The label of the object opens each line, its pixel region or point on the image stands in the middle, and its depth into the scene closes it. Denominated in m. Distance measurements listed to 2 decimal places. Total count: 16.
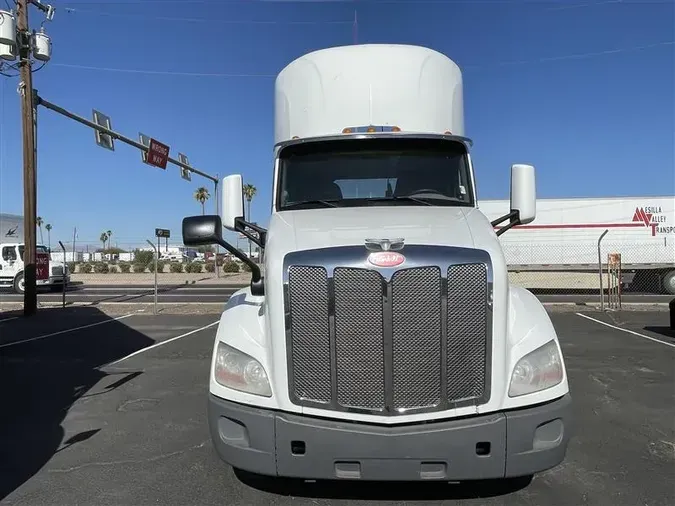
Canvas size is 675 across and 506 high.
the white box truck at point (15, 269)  25.45
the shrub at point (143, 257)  54.51
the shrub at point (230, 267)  44.75
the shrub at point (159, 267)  46.71
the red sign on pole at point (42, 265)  18.58
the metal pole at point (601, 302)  14.80
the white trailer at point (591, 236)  19.97
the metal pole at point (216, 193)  22.72
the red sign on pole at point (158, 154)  17.59
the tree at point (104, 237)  99.69
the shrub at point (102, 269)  45.66
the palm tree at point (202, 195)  70.44
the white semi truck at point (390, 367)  2.98
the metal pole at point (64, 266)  16.50
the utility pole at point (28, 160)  14.69
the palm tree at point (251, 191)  66.00
